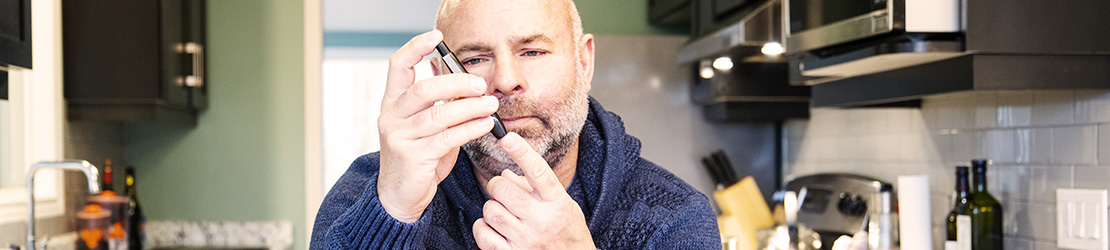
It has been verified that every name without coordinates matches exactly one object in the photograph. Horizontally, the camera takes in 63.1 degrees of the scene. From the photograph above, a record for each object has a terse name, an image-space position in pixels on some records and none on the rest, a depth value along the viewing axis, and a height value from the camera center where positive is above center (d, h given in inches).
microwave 63.4 +5.6
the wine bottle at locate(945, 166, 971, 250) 77.0 -9.2
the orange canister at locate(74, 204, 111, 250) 93.5 -11.5
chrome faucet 66.7 -4.6
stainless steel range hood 106.4 +3.6
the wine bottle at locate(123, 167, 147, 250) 114.0 -13.0
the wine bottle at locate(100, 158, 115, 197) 98.6 -7.2
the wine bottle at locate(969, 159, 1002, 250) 76.7 -9.4
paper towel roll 83.6 -9.7
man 33.9 -2.3
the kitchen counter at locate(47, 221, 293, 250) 124.8 -16.3
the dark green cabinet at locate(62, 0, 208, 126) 103.9 +6.8
